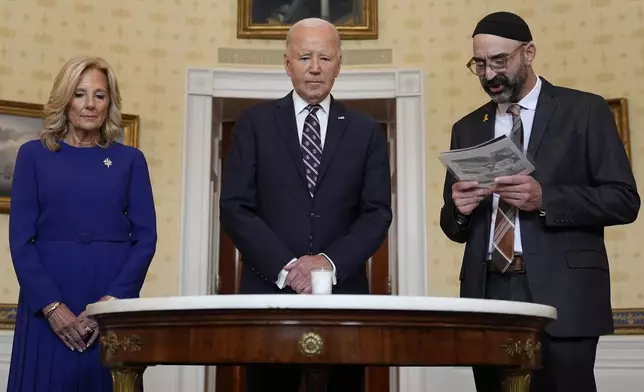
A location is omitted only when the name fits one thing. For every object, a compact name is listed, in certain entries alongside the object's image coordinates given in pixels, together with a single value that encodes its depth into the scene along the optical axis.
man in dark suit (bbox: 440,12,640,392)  2.88
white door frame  6.68
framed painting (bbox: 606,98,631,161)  6.20
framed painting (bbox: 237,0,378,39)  6.99
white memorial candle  2.41
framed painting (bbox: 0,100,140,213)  6.14
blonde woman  3.08
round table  2.10
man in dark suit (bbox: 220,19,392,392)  3.00
